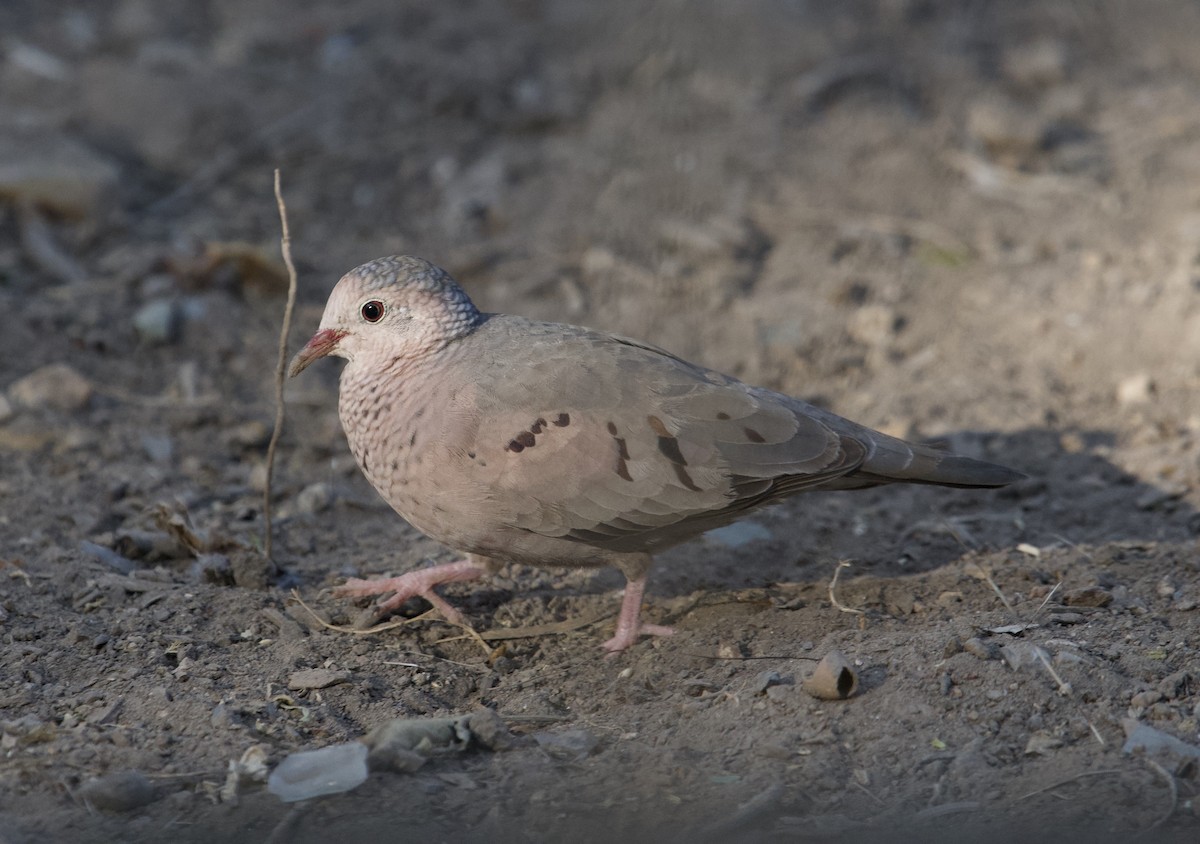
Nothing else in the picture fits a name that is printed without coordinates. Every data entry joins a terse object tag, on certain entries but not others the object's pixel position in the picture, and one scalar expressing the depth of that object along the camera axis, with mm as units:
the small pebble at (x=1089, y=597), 7672
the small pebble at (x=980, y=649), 6914
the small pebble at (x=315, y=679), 6898
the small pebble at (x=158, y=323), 11273
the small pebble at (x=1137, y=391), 10531
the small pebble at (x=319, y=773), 5937
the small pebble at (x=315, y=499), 9437
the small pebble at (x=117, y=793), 5750
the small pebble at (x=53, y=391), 10102
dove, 7336
